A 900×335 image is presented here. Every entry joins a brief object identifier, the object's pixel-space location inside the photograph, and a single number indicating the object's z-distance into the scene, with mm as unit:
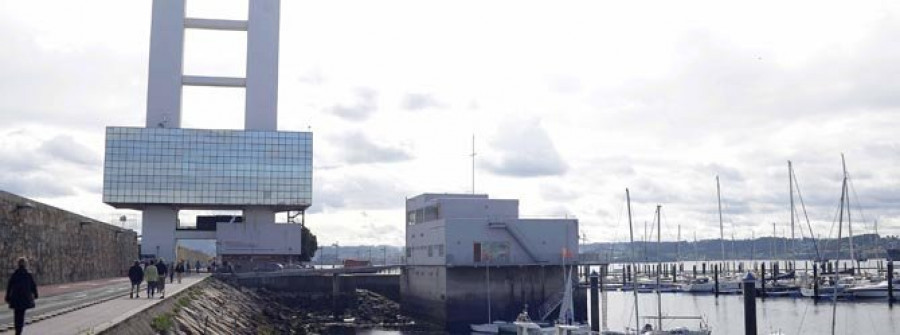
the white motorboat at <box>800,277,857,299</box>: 95500
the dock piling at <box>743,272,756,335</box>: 40344
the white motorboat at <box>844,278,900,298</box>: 93894
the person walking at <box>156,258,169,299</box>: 40281
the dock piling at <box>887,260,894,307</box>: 88375
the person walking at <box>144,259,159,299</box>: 37375
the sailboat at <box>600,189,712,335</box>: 46094
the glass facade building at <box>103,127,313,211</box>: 99188
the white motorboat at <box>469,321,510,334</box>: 61812
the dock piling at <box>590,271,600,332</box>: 58812
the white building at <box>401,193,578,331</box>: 67938
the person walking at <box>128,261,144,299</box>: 37094
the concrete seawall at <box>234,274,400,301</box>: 86562
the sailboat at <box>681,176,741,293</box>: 111062
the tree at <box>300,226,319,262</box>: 116438
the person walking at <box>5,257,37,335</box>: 18859
